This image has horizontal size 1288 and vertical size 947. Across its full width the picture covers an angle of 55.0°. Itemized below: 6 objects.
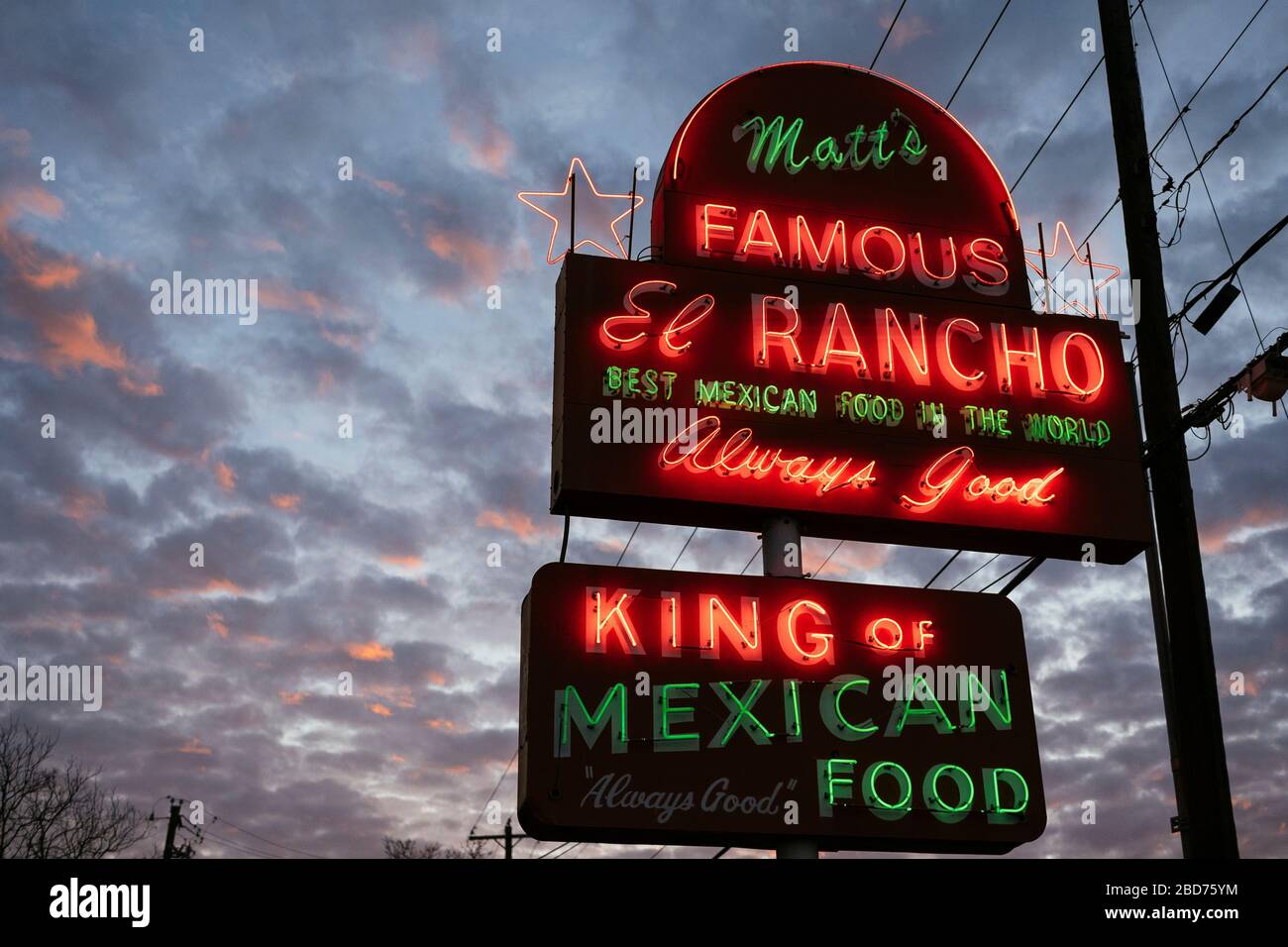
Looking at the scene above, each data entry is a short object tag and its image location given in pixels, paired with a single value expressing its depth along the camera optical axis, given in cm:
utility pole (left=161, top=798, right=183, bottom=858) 4550
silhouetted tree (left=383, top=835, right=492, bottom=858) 6105
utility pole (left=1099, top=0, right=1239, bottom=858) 910
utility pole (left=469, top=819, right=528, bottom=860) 4639
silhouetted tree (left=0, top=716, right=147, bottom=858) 3266
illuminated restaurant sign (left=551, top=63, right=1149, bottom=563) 1220
